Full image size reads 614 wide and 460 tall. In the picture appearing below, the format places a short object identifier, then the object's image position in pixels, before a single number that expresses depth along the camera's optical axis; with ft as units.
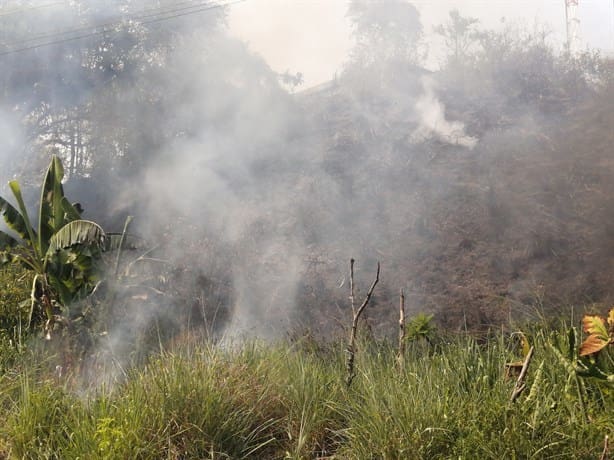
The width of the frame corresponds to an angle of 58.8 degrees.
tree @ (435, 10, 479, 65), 47.46
